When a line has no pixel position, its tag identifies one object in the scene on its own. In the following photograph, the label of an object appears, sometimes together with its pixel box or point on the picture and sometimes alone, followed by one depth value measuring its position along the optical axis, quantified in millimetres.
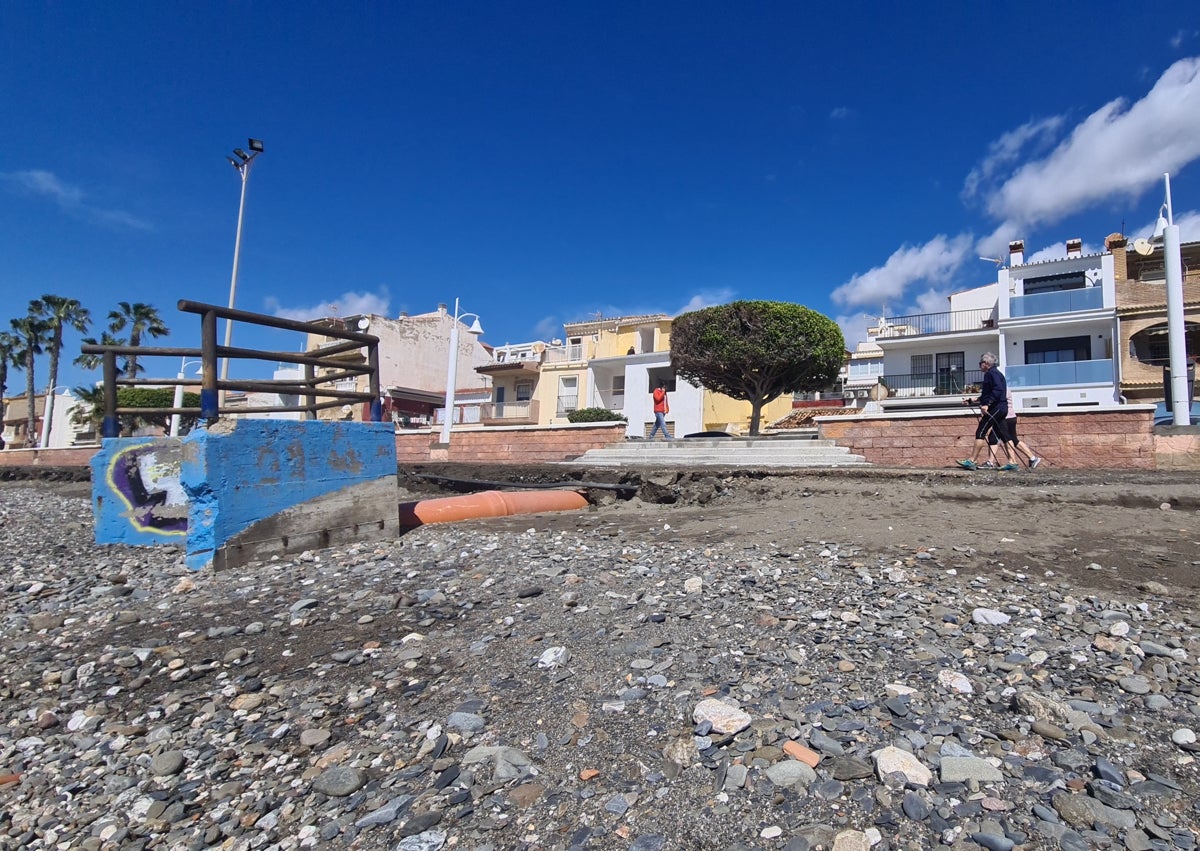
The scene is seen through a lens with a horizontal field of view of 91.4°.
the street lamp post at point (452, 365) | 18953
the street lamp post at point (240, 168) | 20938
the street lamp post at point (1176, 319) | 11086
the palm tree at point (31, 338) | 44500
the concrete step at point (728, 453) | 11562
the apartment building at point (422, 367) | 38306
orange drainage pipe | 6785
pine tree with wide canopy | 20297
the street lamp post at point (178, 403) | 18762
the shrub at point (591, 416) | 31922
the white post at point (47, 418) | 35875
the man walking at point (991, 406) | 8602
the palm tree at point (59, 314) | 44344
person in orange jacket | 17594
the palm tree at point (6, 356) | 47000
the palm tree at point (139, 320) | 39969
